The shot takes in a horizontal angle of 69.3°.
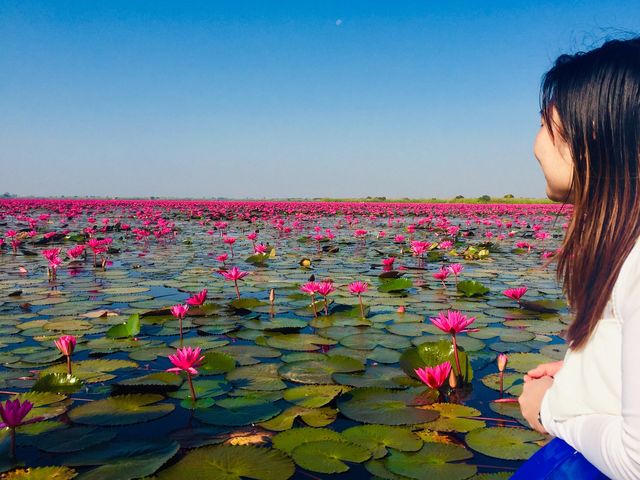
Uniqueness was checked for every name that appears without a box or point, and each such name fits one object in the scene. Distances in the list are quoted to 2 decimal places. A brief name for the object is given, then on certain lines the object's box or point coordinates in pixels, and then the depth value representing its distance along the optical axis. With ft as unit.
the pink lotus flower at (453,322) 6.62
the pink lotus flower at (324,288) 10.26
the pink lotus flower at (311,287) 10.45
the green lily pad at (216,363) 7.68
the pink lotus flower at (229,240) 19.80
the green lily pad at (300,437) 5.28
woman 2.81
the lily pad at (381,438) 5.25
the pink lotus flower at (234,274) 11.87
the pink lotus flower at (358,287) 10.67
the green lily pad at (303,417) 5.78
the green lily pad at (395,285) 13.78
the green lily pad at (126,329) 9.29
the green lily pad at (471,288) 13.48
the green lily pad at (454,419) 5.75
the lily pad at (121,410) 5.82
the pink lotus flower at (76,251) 16.25
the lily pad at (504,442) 5.15
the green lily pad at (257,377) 7.06
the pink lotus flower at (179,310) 8.29
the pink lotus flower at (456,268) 13.05
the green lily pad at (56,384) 6.51
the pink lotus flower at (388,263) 16.52
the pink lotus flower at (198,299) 10.17
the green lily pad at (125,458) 4.55
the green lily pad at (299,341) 8.95
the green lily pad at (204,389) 6.64
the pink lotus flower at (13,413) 4.68
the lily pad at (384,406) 5.90
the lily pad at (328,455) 4.84
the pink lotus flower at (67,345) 6.70
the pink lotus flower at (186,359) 5.82
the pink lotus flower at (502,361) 6.46
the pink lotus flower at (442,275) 13.98
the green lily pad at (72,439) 5.16
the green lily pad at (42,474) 4.50
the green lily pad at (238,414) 5.82
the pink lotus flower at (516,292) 11.32
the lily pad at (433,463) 4.72
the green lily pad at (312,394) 6.41
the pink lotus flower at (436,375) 6.43
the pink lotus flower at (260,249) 18.72
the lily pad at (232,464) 4.65
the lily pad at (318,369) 7.32
